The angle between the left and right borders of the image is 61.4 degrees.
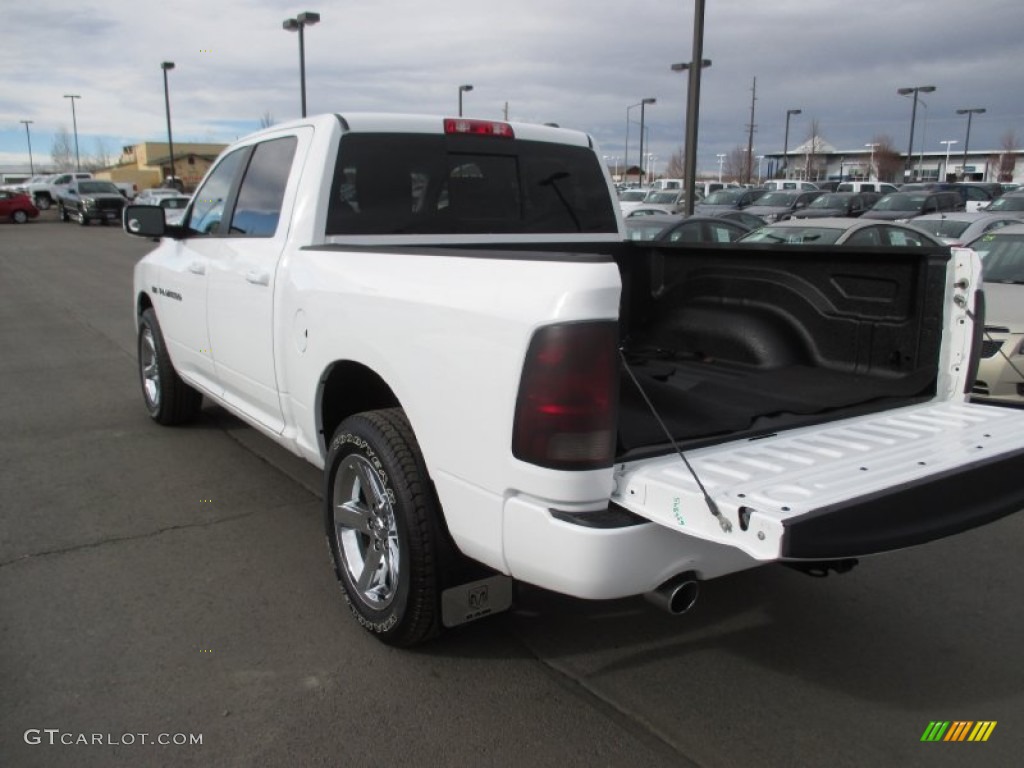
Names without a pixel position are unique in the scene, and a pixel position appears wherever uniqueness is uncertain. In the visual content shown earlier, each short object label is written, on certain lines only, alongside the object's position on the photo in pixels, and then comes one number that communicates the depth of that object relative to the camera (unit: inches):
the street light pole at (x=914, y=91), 1977.1
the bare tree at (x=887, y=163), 3088.1
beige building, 3075.8
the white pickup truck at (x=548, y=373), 95.0
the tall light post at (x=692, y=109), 602.9
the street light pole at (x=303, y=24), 1003.9
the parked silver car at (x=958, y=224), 487.4
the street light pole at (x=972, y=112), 2472.3
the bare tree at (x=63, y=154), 5285.4
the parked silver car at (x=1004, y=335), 265.3
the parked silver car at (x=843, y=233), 394.6
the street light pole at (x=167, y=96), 1663.4
